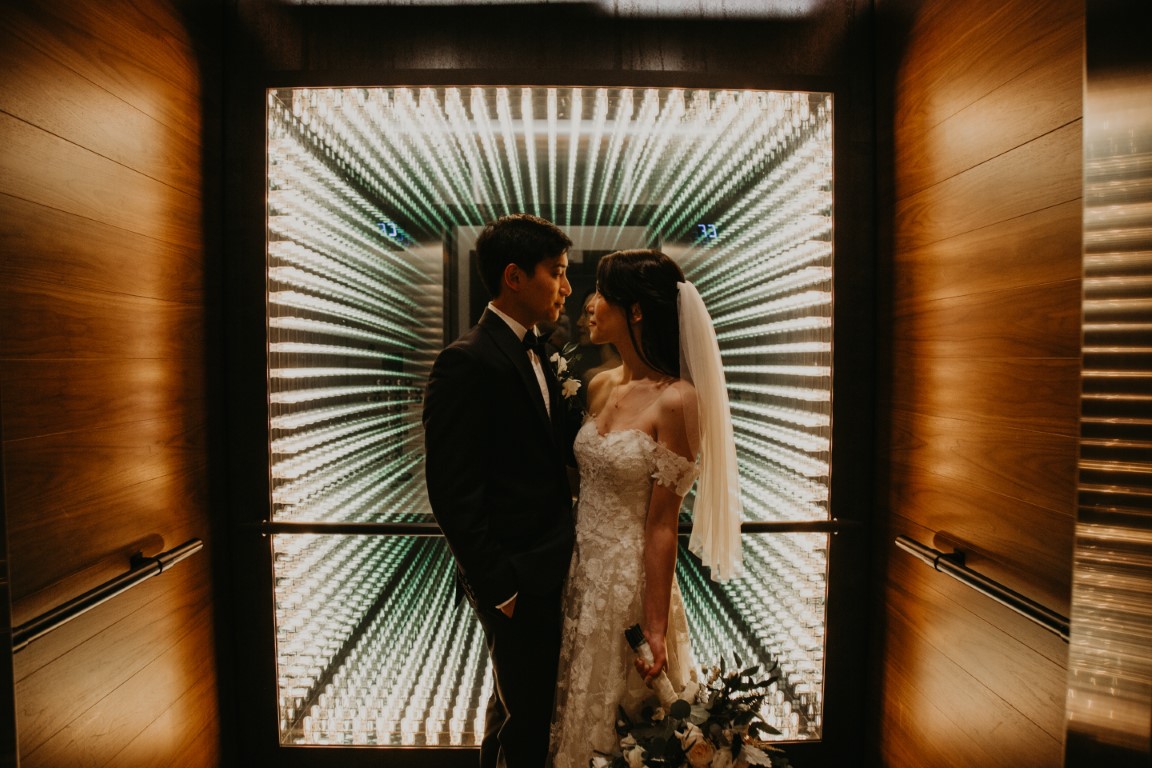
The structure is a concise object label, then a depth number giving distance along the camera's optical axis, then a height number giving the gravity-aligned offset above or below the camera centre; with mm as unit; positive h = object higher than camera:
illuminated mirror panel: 2037 +193
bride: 1578 -342
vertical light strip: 833 -71
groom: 1580 -270
